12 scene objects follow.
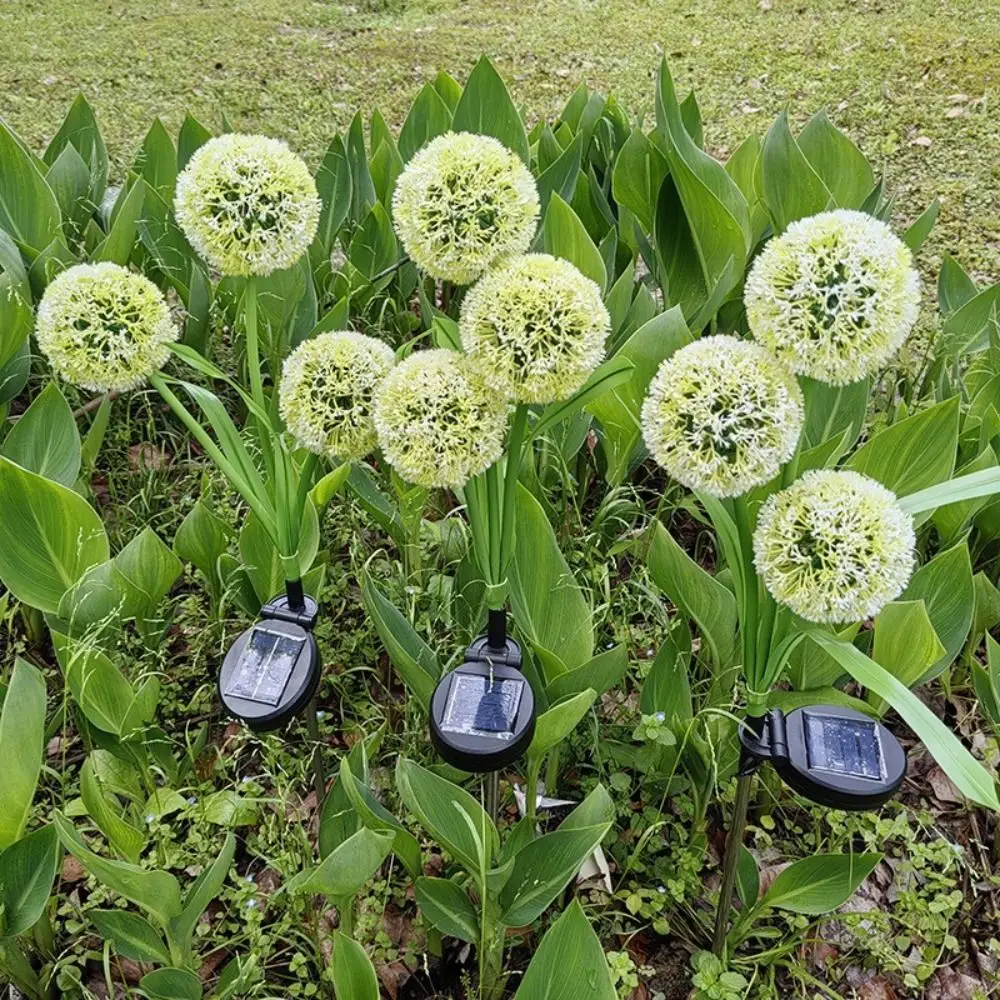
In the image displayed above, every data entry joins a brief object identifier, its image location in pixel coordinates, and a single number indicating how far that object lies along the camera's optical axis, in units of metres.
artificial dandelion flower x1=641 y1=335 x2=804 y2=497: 0.85
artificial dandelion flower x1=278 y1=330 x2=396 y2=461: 1.06
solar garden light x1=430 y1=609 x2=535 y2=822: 1.11
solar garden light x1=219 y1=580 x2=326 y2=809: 1.16
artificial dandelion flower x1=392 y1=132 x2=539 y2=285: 0.97
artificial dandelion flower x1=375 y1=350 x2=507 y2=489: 0.94
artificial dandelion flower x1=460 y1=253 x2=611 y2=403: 0.90
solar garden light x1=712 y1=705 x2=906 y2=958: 1.07
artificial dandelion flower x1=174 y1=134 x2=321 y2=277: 1.09
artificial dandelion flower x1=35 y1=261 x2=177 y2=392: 1.05
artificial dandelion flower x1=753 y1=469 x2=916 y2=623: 0.86
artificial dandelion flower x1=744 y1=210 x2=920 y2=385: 0.84
